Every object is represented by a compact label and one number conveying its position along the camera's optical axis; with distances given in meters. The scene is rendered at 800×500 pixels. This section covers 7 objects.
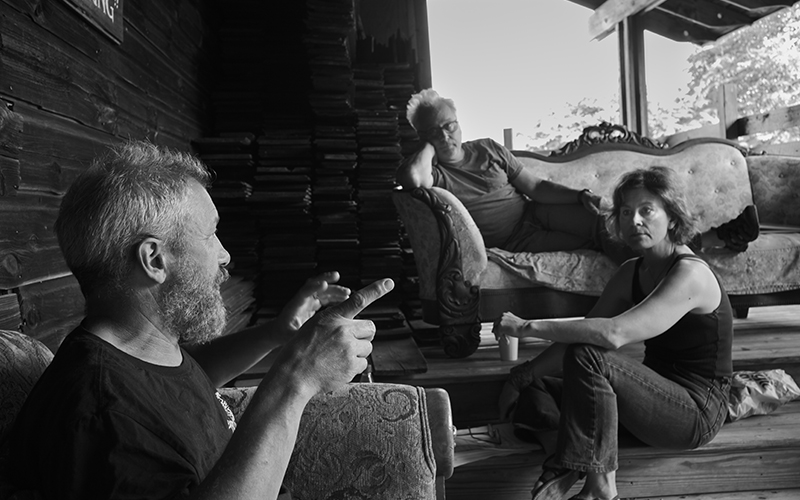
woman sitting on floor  2.15
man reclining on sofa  4.14
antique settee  3.68
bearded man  0.85
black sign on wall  2.09
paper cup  3.38
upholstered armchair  1.26
